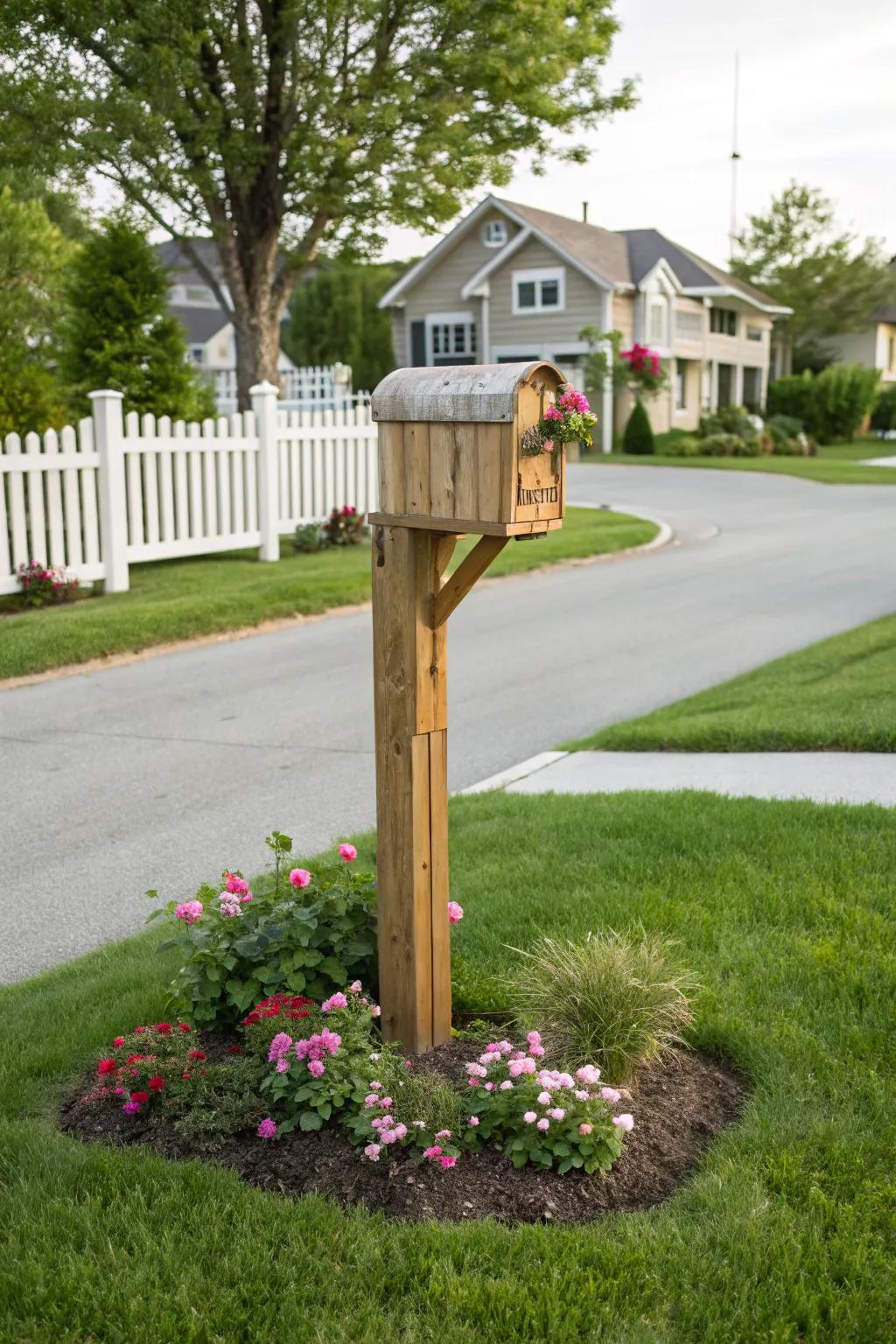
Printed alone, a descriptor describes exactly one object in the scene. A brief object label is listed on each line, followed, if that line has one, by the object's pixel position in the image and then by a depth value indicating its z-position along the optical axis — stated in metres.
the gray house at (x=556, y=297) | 41.00
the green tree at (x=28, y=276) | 17.30
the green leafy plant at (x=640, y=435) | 38.66
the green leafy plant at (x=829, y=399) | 46.09
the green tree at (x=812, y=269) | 55.72
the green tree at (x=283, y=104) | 16.66
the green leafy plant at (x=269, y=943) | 3.90
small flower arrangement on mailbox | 3.37
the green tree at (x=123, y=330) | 15.20
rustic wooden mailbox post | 3.39
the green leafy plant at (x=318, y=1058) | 3.46
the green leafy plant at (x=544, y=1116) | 3.29
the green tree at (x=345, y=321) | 58.00
